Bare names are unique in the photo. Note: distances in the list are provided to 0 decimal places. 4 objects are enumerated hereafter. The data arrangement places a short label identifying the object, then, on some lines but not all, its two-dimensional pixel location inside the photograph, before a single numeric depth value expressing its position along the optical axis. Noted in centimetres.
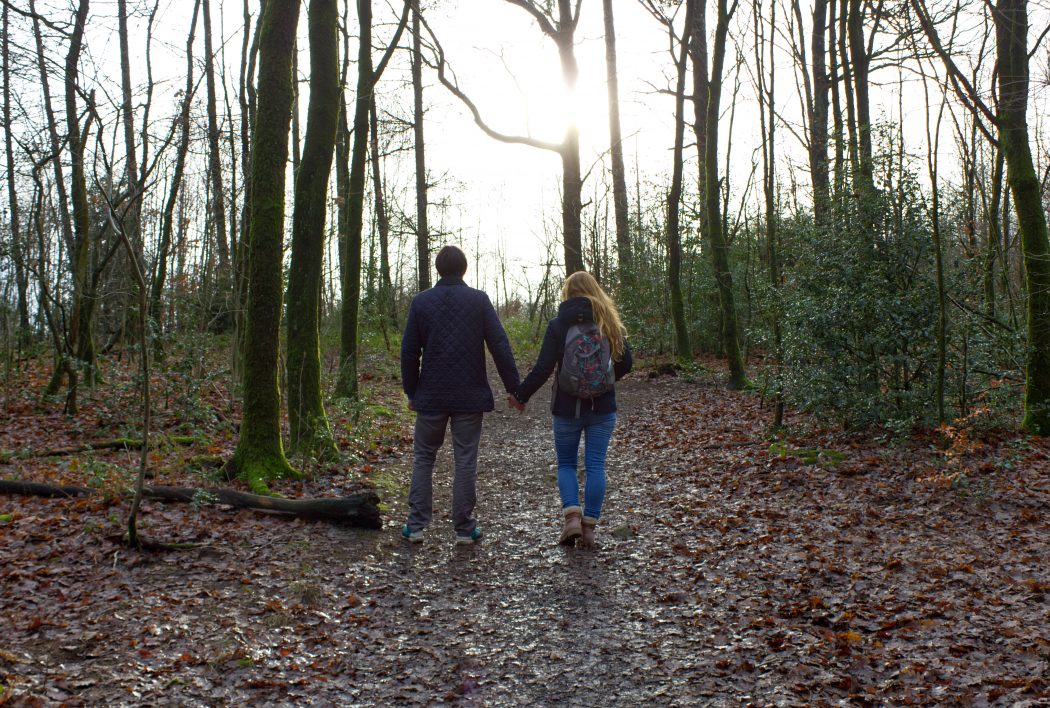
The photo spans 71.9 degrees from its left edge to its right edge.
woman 589
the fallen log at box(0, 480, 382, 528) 627
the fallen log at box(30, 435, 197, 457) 839
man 585
